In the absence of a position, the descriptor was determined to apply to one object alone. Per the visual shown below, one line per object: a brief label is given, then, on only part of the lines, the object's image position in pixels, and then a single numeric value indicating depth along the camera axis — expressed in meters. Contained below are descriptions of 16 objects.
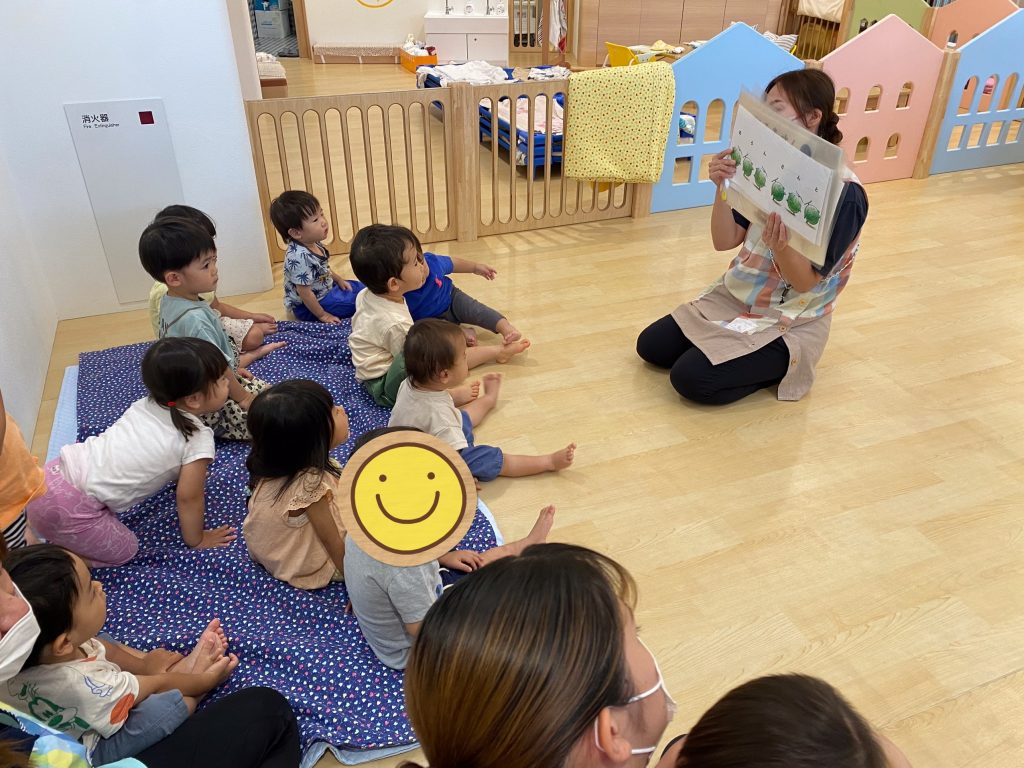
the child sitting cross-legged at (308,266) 2.80
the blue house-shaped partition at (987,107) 4.12
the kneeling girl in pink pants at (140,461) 1.72
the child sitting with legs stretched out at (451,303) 2.71
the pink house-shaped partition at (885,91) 3.91
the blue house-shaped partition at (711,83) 3.65
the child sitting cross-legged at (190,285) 2.22
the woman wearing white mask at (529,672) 0.71
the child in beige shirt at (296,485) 1.53
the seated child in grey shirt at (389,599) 1.40
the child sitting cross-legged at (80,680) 1.19
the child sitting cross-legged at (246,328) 2.66
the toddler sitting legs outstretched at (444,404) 1.85
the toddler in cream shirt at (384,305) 2.31
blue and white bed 4.26
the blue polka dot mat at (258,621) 1.49
